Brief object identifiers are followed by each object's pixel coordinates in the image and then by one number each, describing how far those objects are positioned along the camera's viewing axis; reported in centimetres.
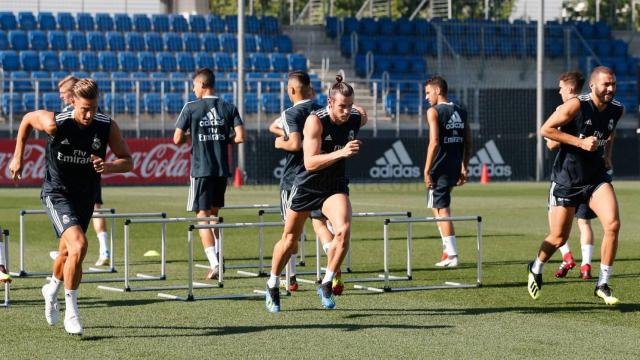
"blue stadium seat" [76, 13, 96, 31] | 3972
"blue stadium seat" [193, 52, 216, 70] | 3922
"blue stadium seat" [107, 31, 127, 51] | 3909
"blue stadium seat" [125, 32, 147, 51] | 3938
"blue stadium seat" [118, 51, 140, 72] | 3816
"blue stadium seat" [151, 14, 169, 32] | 4075
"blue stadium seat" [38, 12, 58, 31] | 3938
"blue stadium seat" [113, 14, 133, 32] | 4022
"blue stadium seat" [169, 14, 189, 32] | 4100
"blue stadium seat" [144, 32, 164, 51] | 3959
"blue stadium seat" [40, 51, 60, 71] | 3716
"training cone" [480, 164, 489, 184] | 3675
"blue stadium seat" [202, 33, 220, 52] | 4047
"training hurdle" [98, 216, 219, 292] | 1130
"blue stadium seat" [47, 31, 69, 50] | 3838
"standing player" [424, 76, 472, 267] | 1445
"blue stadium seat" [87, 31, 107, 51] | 3875
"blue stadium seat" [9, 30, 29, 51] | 3803
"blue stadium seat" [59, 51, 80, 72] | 3741
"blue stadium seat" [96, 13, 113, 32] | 3984
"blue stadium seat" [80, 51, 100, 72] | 3762
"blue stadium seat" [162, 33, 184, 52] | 3988
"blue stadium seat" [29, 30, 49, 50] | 3822
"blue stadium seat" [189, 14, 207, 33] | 4134
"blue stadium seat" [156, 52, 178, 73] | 3875
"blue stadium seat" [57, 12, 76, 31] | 3956
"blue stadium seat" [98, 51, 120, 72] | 3788
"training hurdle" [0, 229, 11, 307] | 1091
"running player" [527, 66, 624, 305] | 1080
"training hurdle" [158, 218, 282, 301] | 1099
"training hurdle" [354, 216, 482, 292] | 1160
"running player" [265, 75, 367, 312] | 1025
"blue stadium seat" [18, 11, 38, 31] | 3916
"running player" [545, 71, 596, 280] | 1254
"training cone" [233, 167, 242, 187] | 3388
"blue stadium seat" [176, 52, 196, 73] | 3910
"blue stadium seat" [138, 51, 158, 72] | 3847
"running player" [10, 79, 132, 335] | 927
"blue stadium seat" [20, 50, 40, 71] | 3700
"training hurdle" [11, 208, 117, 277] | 1318
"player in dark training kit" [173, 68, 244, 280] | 1341
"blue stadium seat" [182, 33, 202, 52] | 4016
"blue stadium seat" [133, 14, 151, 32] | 4053
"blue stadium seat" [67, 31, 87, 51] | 3856
